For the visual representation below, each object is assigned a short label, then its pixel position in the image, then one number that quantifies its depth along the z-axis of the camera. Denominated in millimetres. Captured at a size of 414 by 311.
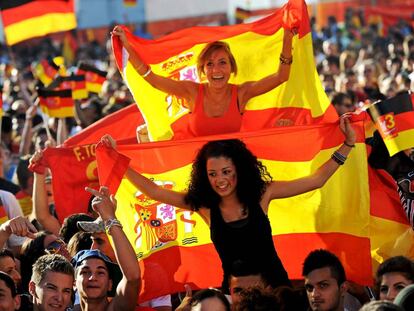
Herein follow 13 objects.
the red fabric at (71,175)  19266
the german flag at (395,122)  16703
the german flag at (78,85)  27844
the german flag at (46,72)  30453
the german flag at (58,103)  25578
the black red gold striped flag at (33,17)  24078
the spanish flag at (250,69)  19500
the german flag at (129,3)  54025
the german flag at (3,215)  18220
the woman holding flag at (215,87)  17641
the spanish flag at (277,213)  16578
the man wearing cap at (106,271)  14500
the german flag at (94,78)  29797
